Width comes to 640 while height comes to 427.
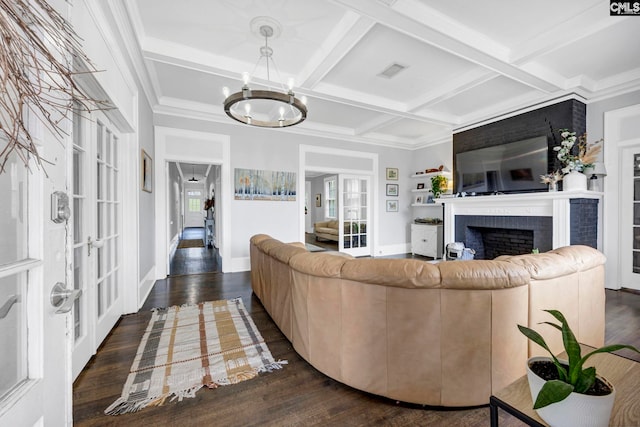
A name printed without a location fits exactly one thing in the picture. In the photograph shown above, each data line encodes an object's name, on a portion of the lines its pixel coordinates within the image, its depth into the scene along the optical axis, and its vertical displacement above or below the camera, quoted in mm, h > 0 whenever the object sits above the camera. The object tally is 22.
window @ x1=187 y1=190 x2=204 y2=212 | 15040 +548
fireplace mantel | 3688 +58
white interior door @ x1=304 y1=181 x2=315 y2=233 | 11680 -69
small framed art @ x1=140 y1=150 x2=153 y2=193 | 3371 +505
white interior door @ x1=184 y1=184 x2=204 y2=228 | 14727 +248
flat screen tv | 4130 +715
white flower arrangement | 3674 +804
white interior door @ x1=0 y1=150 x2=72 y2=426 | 630 -227
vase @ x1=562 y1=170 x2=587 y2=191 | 3626 +390
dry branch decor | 547 +318
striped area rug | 1722 -1126
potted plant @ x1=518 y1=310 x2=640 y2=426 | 705 -494
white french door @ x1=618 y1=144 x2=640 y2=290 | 3682 -76
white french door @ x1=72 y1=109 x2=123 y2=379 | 1961 -193
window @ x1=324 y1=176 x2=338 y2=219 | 9812 +493
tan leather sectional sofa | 1487 -620
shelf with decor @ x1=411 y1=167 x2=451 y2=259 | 6074 -227
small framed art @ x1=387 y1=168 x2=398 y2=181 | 6737 +900
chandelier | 2645 +1145
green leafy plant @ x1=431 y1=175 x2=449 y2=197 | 5918 +553
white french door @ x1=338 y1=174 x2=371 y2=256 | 6371 -86
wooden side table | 809 -606
